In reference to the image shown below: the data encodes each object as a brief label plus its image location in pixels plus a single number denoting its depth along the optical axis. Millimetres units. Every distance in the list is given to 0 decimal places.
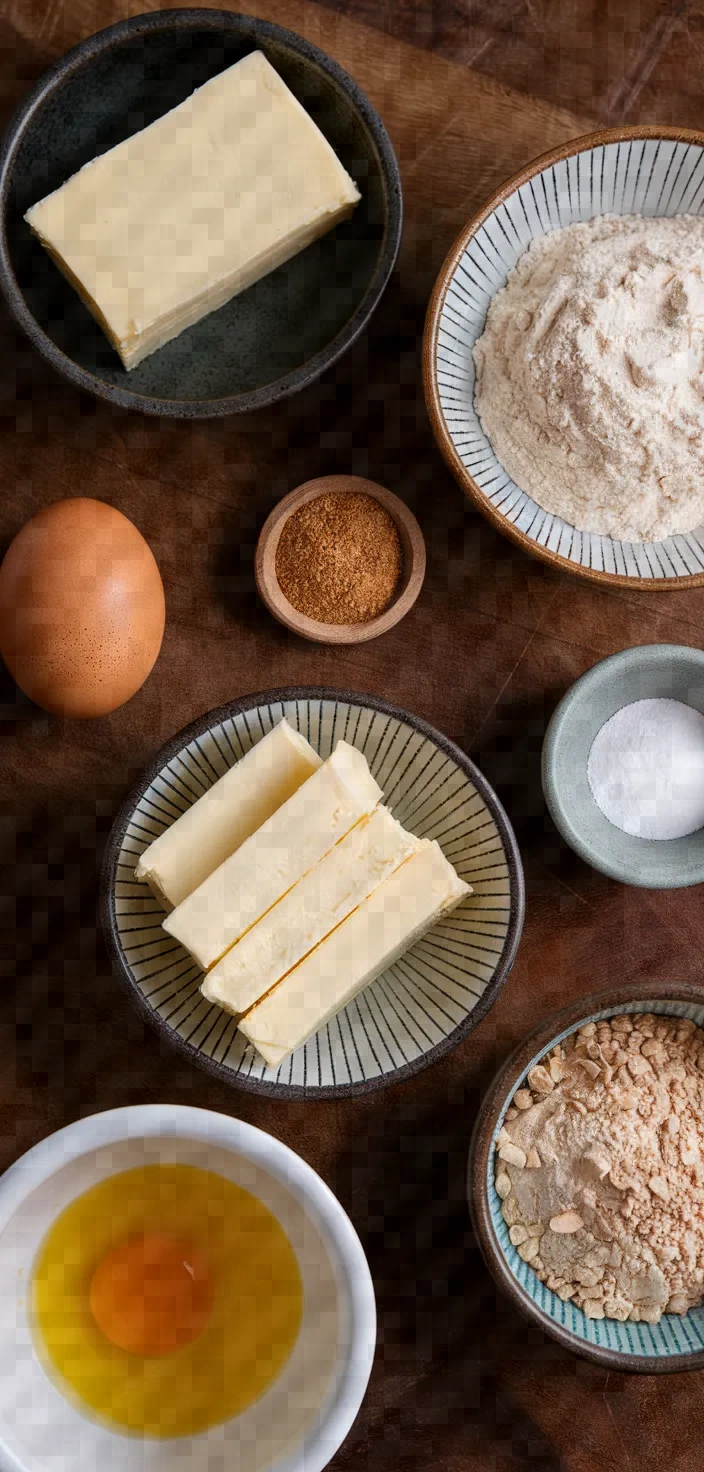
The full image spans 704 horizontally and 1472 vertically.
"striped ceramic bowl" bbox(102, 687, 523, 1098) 550
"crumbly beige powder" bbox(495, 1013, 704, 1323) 557
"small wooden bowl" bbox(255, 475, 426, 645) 591
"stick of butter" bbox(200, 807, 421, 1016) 548
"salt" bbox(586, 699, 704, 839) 587
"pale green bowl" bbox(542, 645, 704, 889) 572
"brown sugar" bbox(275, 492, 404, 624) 591
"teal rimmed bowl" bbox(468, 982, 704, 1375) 549
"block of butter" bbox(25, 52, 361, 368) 577
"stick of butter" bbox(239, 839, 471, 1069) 546
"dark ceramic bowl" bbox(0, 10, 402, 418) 580
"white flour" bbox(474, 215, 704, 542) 562
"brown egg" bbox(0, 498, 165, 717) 559
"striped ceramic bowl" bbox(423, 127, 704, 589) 570
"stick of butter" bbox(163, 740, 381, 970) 545
